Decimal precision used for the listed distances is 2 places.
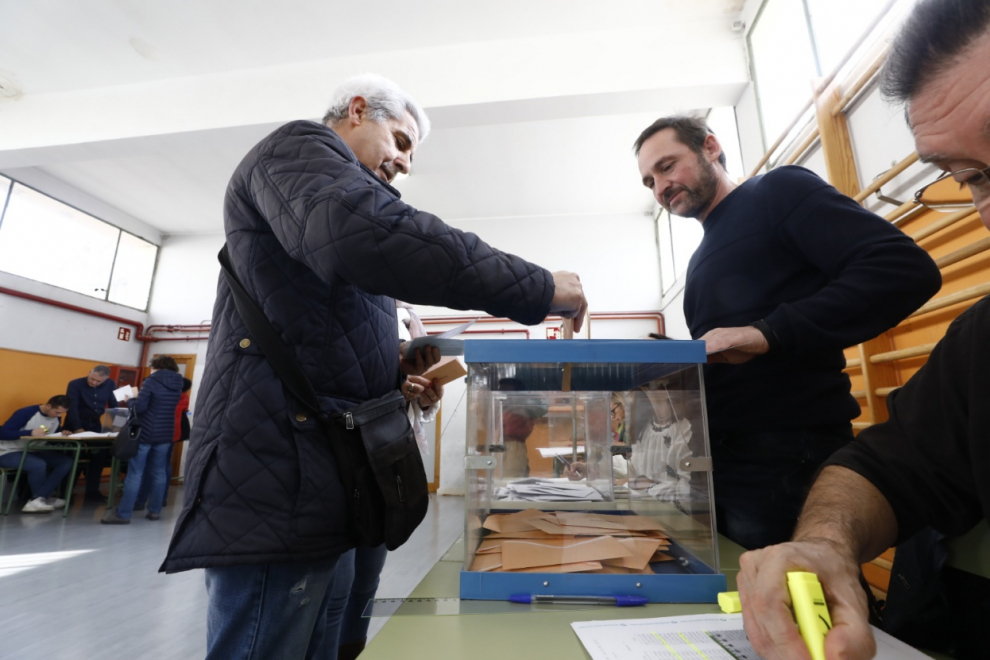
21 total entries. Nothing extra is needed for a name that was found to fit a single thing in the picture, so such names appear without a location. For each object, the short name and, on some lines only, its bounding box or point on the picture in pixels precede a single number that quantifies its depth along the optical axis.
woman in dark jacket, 4.29
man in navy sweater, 0.79
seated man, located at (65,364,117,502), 5.49
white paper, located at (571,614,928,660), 0.44
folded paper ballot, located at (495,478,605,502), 0.85
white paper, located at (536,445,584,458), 0.89
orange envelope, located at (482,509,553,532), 0.73
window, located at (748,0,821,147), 2.59
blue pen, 0.59
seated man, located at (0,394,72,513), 4.63
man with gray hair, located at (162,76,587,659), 0.70
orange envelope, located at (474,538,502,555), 0.66
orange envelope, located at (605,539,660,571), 0.63
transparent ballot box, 0.61
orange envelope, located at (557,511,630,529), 0.73
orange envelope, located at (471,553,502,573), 0.62
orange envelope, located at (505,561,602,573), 0.62
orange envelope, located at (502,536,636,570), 0.63
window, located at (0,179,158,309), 5.68
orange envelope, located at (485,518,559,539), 0.70
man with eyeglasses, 0.53
